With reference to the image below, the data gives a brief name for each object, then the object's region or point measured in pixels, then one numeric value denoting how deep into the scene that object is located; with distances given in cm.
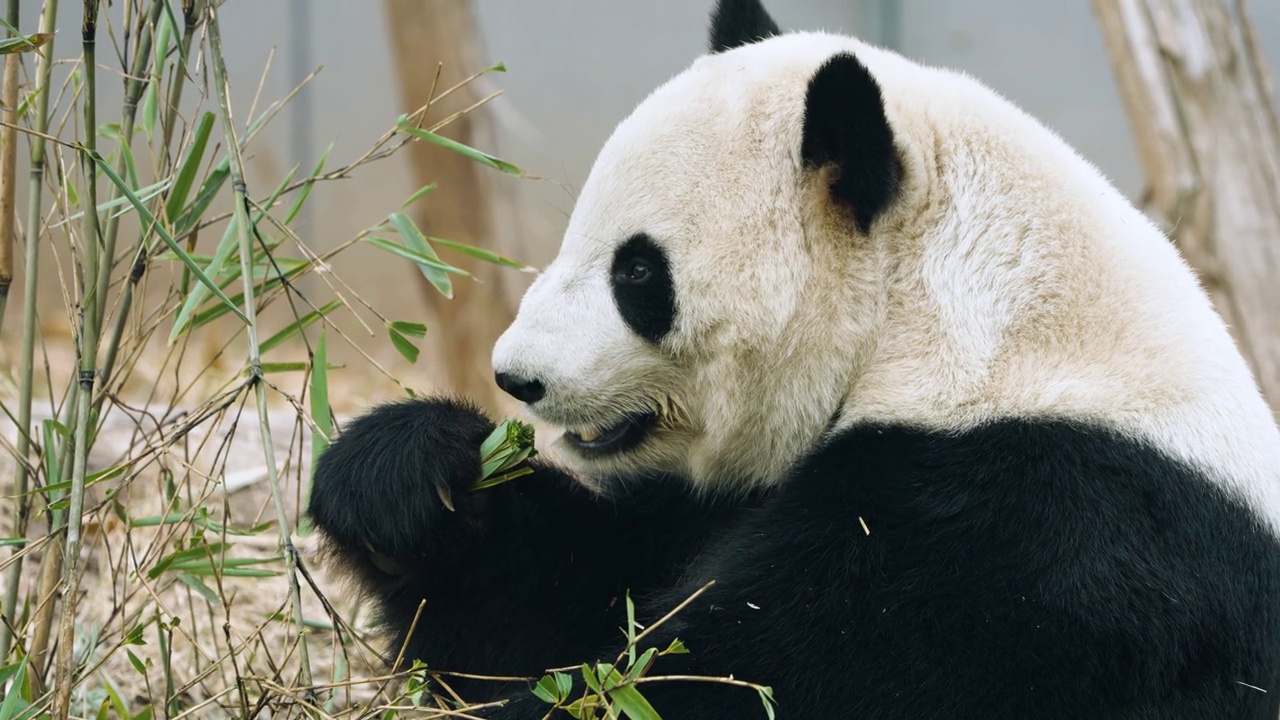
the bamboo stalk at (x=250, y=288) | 402
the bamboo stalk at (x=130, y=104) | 491
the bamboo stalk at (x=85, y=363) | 408
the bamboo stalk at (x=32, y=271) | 486
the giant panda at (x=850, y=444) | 402
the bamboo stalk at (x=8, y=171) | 484
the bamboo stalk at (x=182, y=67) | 495
